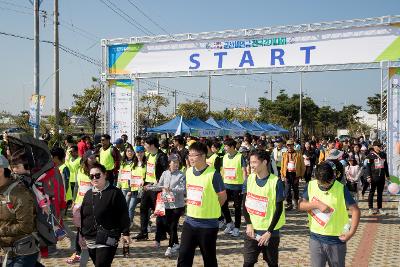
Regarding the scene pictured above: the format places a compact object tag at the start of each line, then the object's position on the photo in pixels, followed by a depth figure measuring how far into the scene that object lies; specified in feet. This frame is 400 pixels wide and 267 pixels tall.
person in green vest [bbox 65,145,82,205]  30.33
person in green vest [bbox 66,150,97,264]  22.75
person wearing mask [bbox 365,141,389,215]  37.32
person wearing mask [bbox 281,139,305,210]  39.47
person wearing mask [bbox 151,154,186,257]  24.04
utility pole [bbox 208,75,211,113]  160.16
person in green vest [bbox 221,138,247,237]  30.25
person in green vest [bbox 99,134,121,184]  34.50
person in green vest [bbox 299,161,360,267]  14.84
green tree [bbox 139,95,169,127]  180.65
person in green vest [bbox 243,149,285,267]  16.13
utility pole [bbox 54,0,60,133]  72.02
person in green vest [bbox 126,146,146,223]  28.19
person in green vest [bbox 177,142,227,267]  17.43
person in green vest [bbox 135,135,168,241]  26.76
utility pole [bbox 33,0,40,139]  46.62
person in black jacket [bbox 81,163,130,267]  15.11
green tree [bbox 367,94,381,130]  245.04
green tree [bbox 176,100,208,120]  194.94
